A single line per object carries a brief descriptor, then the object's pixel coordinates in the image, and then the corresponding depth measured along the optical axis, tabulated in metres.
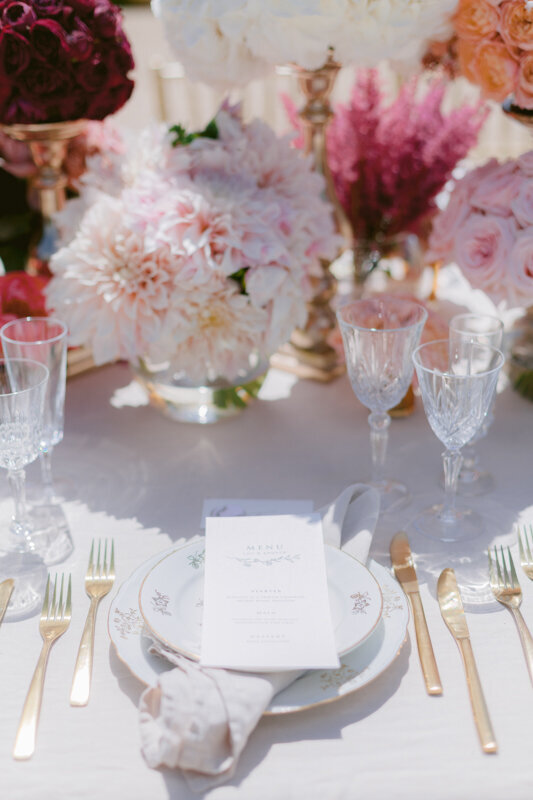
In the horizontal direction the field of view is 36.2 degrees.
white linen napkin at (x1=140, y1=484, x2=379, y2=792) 0.65
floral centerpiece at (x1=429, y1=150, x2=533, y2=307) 1.10
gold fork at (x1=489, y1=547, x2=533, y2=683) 0.85
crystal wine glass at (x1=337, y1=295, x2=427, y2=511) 0.99
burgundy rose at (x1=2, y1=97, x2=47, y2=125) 1.18
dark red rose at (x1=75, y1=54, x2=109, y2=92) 1.17
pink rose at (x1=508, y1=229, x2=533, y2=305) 1.09
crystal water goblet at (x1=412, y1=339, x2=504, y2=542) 0.90
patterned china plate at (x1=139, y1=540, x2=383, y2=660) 0.76
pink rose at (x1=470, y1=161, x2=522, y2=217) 1.12
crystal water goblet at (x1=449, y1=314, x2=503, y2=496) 1.06
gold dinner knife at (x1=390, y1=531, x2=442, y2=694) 0.77
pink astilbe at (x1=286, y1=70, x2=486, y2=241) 1.37
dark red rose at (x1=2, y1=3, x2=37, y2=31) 1.13
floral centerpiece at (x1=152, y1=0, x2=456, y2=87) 1.04
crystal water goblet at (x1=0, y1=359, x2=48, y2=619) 0.90
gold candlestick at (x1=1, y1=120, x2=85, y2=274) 1.28
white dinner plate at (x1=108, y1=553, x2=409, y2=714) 0.72
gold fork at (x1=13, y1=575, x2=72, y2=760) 0.70
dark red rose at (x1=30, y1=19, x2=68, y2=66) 1.13
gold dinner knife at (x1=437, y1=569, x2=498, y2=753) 0.70
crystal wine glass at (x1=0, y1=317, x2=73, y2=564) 1.01
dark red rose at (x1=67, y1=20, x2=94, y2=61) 1.15
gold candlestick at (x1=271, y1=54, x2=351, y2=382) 1.25
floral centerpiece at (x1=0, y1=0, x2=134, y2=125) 1.13
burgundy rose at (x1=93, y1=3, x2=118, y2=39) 1.17
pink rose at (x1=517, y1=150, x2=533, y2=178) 1.10
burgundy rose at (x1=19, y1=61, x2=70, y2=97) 1.15
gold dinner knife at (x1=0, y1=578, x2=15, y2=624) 0.87
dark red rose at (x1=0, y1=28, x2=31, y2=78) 1.13
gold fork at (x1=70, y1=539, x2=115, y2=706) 0.75
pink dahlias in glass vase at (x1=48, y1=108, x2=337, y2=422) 1.07
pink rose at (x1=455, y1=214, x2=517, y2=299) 1.12
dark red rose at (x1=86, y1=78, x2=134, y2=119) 1.21
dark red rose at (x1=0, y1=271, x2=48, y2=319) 1.21
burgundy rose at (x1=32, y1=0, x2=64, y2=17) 1.14
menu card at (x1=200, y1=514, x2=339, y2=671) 0.74
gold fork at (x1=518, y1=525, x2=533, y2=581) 0.92
